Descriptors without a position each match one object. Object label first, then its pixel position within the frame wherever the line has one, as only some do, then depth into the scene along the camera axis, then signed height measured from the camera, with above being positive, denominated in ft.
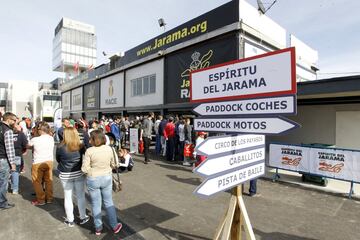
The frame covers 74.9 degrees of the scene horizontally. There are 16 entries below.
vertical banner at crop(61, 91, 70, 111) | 120.67 +9.02
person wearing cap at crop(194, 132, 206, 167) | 24.85 -2.27
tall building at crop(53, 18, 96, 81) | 238.07 +75.58
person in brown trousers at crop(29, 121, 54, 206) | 16.79 -3.12
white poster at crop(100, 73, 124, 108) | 69.41 +8.34
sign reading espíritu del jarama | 7.86 +0.31
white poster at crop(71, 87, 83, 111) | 101.61 +8.61
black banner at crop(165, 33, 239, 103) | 38.42 +10.66
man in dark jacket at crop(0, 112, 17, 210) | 15.98 -2.74
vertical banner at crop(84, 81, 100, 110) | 83.87 +8.38
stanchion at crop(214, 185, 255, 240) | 9.14 -4.12
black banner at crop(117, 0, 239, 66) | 37.96 +17.13
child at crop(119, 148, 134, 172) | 26.96 -4.90
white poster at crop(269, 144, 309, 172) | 23.29 -4.05
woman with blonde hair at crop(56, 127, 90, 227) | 13.78 -2.96
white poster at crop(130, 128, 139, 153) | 39.81 -3.87
